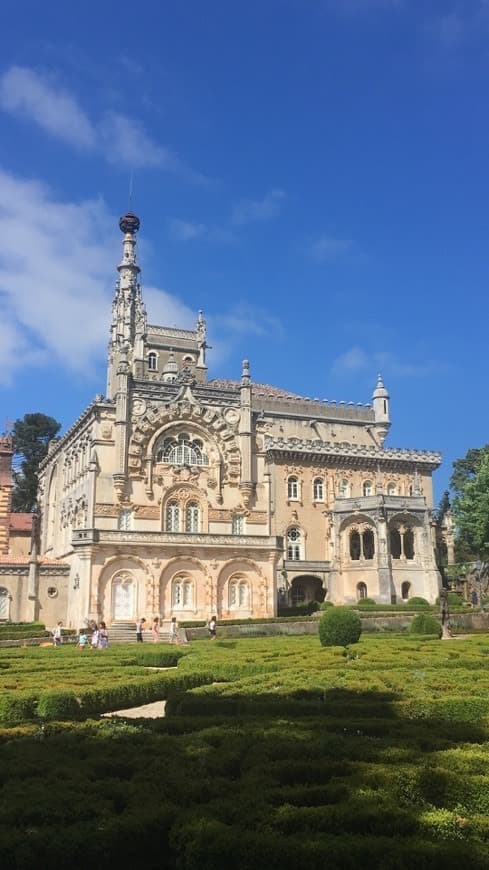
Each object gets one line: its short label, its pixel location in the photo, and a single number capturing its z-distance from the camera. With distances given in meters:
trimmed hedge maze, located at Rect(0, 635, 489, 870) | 7.00
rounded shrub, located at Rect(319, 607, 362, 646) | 30.02
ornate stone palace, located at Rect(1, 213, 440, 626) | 49.75
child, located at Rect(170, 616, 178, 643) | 42.62
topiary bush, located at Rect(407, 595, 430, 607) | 57.19
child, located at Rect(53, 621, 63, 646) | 38.91
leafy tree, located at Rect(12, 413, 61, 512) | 86.31
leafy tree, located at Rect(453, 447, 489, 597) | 53.53
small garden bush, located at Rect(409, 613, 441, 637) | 38.16
